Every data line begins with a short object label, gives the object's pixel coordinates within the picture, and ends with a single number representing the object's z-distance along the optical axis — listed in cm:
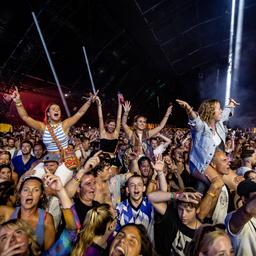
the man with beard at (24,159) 382
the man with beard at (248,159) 356
